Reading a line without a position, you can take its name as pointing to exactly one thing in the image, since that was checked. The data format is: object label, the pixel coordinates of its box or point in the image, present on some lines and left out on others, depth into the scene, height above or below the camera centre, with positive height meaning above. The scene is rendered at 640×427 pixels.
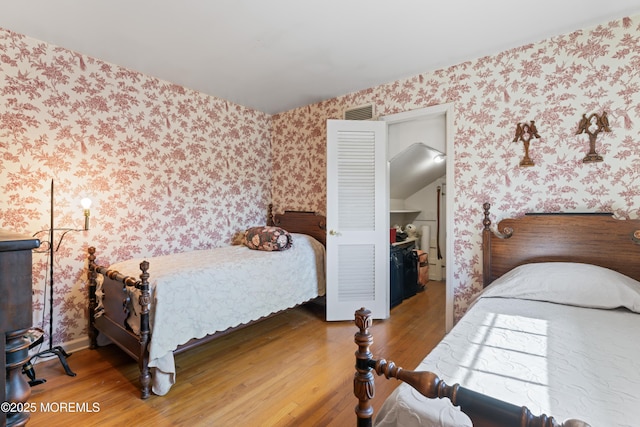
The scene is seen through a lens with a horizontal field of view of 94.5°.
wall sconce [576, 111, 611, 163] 2.12 +0.65
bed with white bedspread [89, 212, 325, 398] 1.94 -0.64
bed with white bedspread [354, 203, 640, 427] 0.86 -0.55
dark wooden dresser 0.65 -0.23
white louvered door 3.13 -0.03
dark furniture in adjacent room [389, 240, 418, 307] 3.70 -0.73
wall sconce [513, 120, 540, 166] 2.37 +0.66
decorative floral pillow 3.05 -0.25
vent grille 3.29 +1.18
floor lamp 2.04 -0.79
